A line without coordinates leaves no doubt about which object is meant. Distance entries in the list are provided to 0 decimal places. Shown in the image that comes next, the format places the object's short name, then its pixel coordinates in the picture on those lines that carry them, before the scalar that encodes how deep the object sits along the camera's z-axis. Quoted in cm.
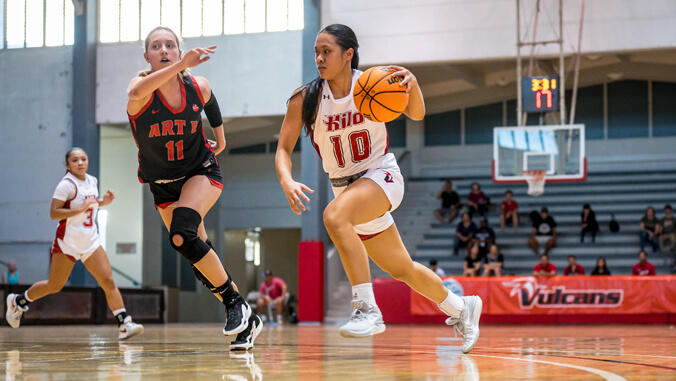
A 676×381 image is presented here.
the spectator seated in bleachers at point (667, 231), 1723
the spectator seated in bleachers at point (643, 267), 1502
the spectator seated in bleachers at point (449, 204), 2019
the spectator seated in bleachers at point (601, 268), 1520
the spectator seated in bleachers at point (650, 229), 1738
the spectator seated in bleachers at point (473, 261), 1593
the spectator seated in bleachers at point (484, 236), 1733
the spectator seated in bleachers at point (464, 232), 1781
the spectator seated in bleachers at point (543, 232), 1809
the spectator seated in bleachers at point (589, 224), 1838
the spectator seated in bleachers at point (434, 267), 1533
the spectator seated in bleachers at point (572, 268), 1525
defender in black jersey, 420
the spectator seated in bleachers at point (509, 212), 1883
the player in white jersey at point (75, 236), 691
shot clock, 1414
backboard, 1382
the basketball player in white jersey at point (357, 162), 404
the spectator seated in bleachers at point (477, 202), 1923
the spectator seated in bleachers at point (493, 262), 1544
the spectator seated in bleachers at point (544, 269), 1415
